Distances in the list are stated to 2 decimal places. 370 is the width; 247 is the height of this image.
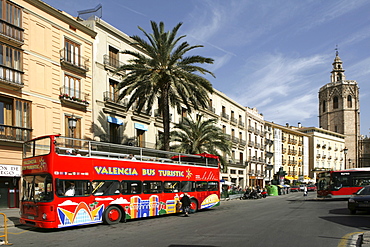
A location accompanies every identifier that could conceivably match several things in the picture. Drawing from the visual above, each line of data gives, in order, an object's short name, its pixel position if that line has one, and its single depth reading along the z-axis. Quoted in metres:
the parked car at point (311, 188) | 66.95
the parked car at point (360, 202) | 17.58
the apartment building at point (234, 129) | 54.44
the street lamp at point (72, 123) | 19.07
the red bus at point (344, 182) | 30.09
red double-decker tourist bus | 13.71
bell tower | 111.06
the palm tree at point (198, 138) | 33.62
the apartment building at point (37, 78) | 21.73
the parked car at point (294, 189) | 67.86
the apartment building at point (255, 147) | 65.88
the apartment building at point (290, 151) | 80.25
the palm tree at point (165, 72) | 24.83
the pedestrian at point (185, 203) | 19.12
